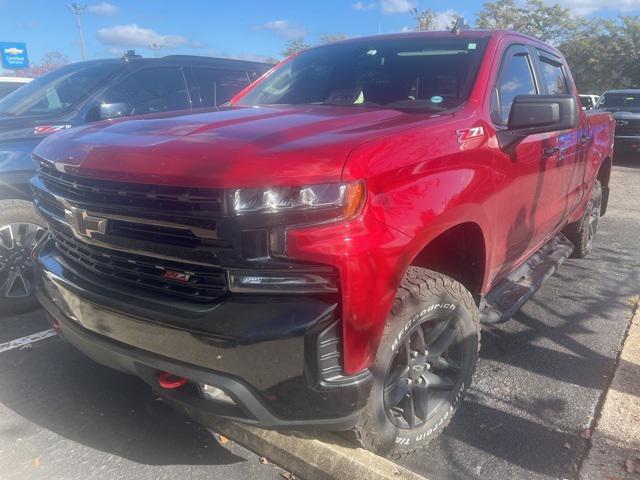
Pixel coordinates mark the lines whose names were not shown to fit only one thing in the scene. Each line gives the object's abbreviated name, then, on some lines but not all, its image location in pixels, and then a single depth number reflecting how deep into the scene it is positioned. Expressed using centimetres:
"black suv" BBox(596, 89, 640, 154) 1391
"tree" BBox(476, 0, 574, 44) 4078
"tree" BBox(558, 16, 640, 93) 3528
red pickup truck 184
